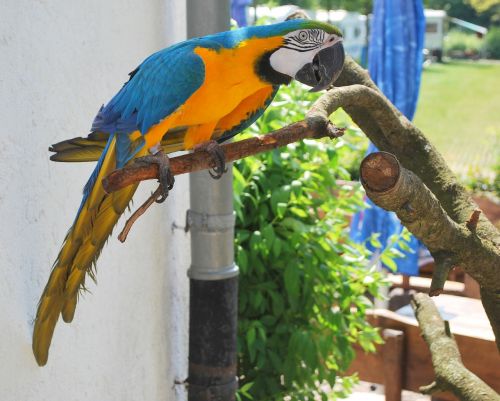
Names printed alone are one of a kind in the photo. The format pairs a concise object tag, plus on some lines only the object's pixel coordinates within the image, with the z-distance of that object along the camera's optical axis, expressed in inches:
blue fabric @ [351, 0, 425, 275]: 149.4
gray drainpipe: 79.7
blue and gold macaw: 43.1
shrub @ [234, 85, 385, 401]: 93.6
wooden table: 94.2
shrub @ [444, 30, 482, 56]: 1321.7
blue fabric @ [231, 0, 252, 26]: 170.2
